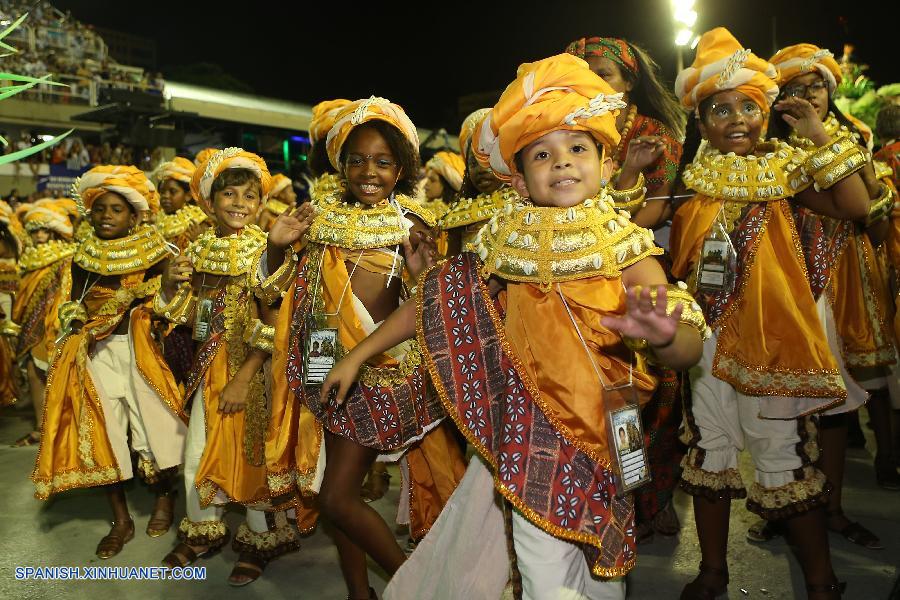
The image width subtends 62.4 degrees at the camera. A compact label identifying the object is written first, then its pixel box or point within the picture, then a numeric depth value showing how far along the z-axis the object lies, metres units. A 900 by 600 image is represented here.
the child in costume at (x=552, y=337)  2.29
